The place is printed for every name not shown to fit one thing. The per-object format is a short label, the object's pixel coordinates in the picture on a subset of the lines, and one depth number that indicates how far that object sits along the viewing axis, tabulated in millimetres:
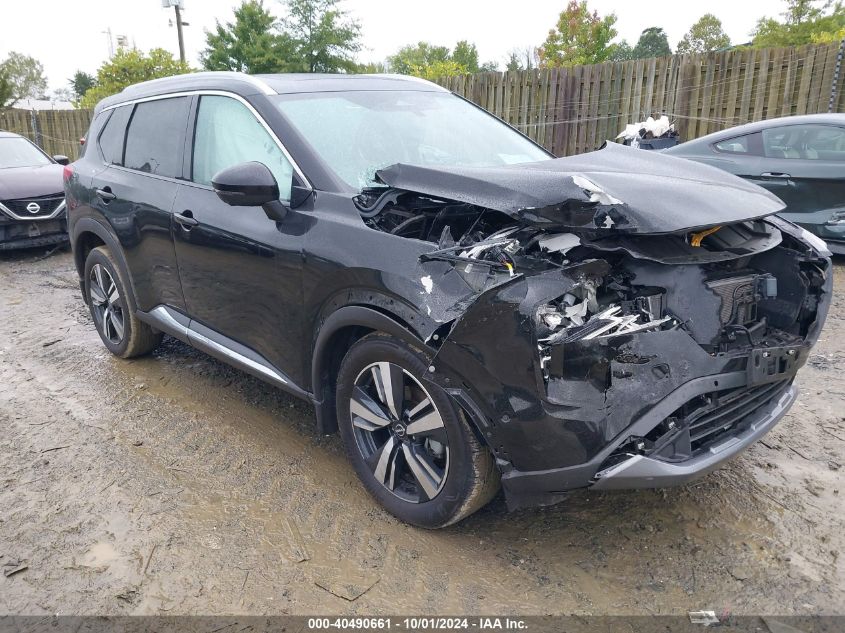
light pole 27797
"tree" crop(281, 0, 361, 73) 34750
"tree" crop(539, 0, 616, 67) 35562
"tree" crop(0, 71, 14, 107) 32438
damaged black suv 2250
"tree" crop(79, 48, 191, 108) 24516
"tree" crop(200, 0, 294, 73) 33875
